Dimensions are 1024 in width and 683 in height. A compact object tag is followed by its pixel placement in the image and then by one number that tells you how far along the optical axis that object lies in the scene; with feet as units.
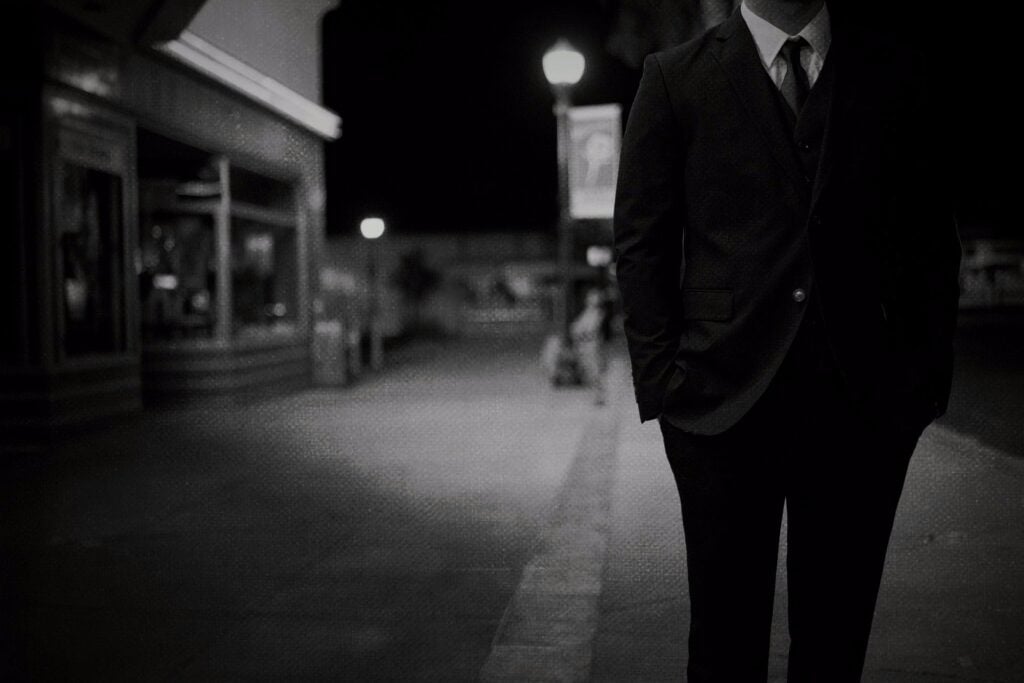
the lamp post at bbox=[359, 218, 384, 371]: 58.13
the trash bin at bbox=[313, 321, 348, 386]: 51.37
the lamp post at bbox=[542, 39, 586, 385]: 44.60
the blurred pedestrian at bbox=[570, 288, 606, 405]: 46.25
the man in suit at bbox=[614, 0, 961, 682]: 7.04
